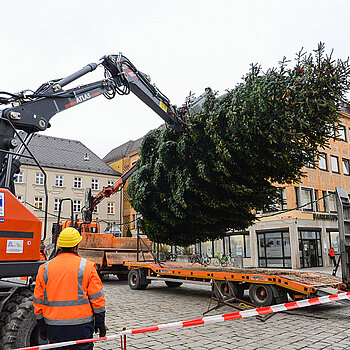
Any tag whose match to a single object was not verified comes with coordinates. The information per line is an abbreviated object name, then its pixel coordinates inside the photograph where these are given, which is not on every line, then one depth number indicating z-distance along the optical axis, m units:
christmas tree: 9.04
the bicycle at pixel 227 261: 27.71
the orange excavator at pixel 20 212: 4.73
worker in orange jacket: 3.70
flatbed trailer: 8.49
